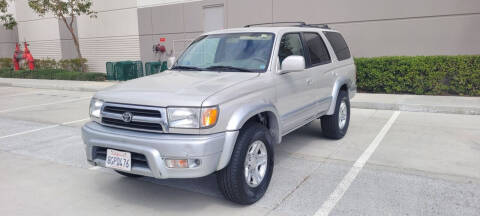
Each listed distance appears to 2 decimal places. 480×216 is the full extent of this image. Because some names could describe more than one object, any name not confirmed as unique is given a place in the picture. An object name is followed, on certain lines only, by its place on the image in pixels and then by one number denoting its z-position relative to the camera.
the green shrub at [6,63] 22.34
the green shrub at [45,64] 19.91
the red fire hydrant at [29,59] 19.65
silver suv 3.49
